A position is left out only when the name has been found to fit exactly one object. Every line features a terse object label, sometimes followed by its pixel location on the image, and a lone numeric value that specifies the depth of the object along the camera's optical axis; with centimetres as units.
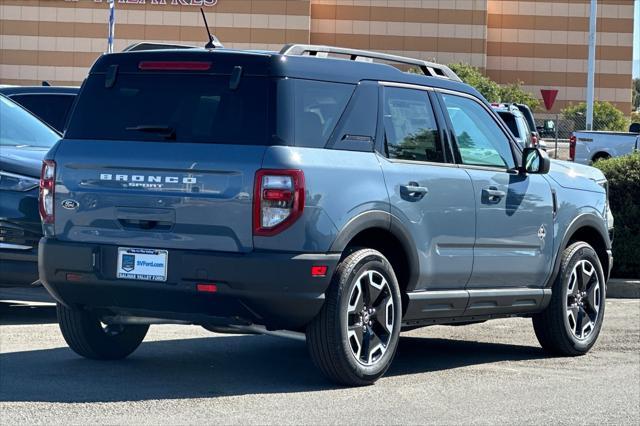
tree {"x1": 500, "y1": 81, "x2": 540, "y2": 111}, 5856
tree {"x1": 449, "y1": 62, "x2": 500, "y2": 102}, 5605
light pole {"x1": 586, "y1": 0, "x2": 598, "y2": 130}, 4556
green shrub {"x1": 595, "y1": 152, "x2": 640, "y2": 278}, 1430
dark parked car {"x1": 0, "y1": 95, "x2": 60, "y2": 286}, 1009
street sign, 3759
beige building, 6638
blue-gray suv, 733
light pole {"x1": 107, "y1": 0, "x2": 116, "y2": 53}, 2793
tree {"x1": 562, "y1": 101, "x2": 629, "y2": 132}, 5603
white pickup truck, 3522
